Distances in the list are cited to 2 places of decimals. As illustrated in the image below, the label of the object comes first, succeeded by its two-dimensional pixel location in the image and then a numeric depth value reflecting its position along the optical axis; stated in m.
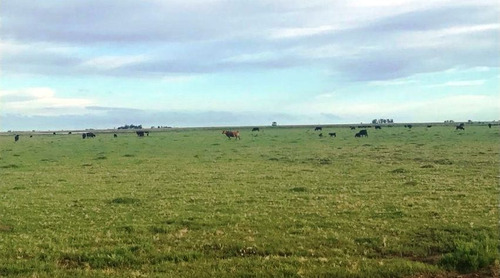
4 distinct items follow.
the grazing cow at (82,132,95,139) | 114.48
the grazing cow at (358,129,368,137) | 86.69
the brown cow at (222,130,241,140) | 89.35
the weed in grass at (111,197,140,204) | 19.56
